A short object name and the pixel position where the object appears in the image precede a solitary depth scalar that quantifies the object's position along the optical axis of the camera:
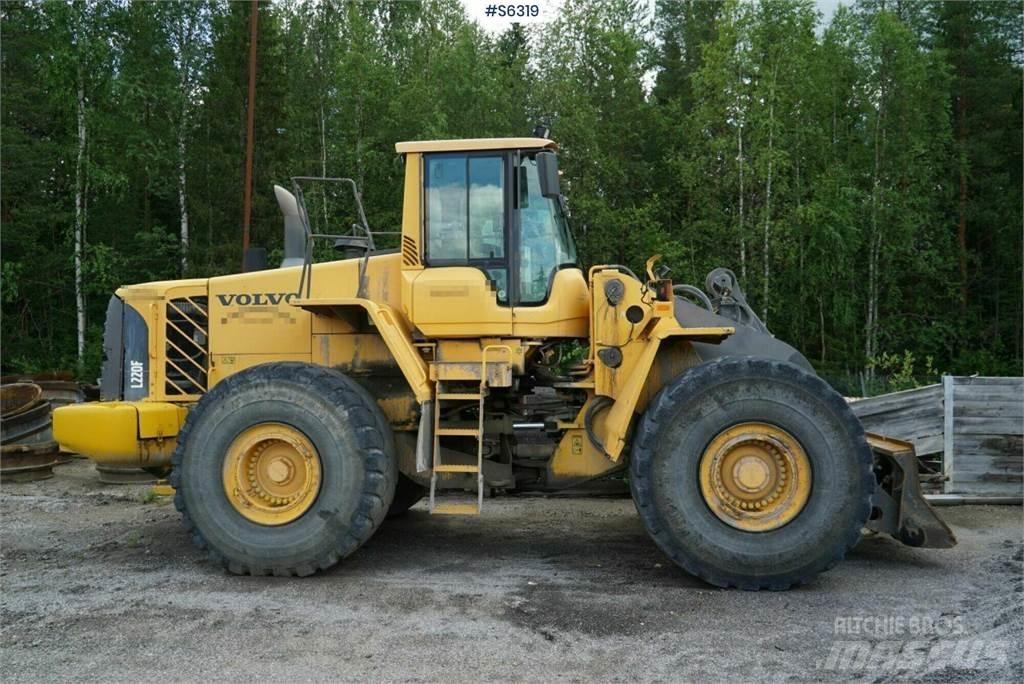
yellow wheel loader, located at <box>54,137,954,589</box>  5.52
